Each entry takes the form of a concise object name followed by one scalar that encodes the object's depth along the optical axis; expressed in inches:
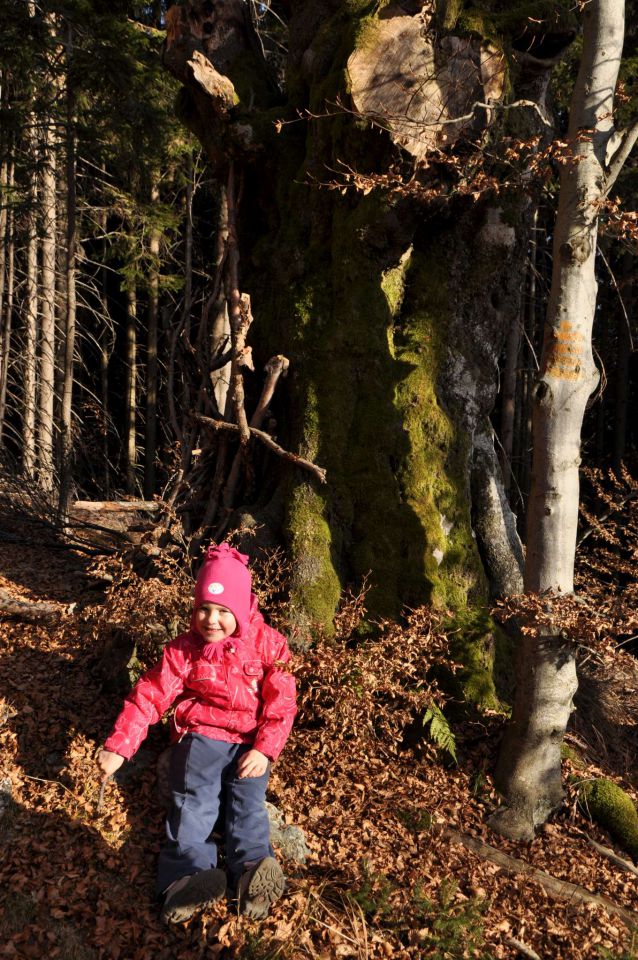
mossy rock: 158.7
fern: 162.2
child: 129.0
